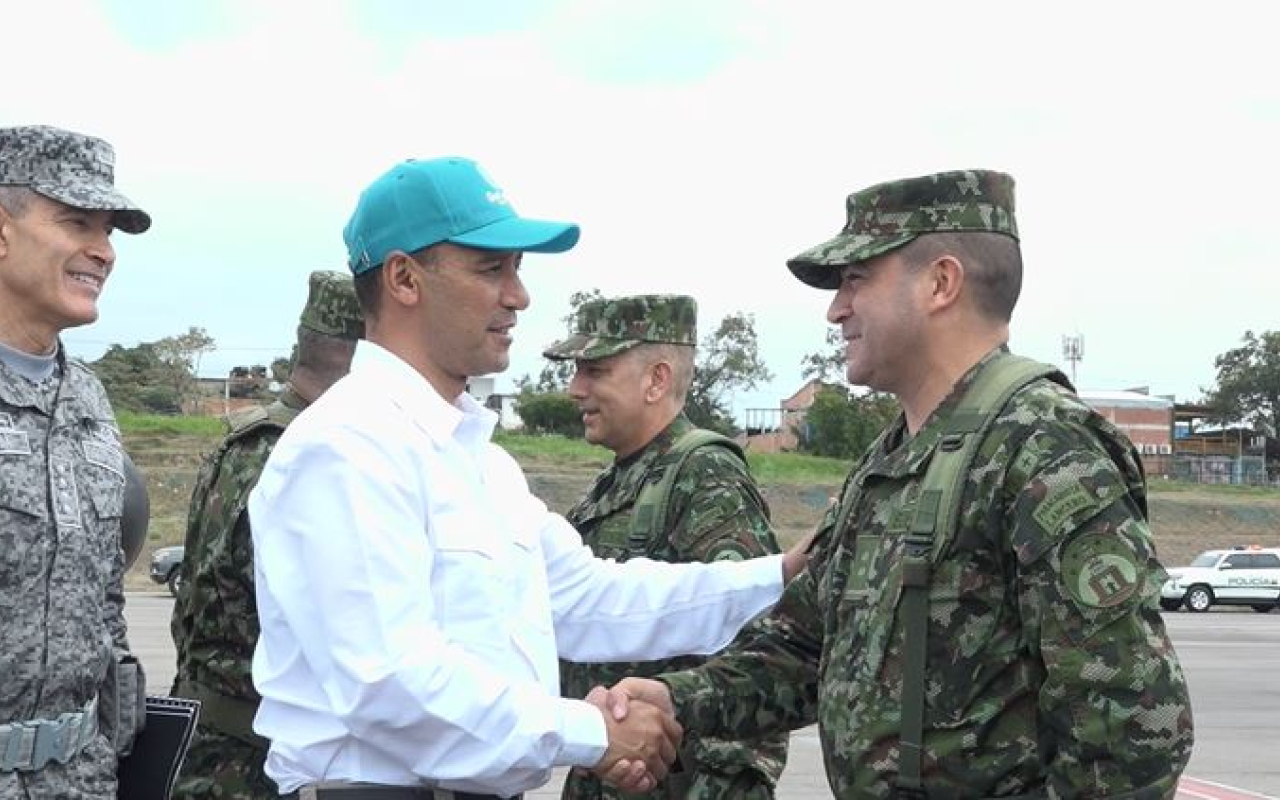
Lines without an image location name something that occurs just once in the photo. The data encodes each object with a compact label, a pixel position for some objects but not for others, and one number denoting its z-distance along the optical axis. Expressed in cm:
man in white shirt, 311
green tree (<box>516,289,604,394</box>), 6241
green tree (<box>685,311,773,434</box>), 6188
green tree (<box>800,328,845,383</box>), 6481
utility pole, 6869
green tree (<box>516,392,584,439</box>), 5941
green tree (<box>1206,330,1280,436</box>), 7862
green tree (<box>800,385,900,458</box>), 5609
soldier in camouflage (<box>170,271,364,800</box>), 493
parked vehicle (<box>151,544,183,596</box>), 2422
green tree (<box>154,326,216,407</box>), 6288
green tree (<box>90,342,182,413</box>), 6041
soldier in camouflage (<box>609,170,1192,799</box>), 295
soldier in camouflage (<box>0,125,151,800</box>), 374
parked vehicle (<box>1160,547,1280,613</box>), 3238
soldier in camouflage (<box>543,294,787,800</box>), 496
